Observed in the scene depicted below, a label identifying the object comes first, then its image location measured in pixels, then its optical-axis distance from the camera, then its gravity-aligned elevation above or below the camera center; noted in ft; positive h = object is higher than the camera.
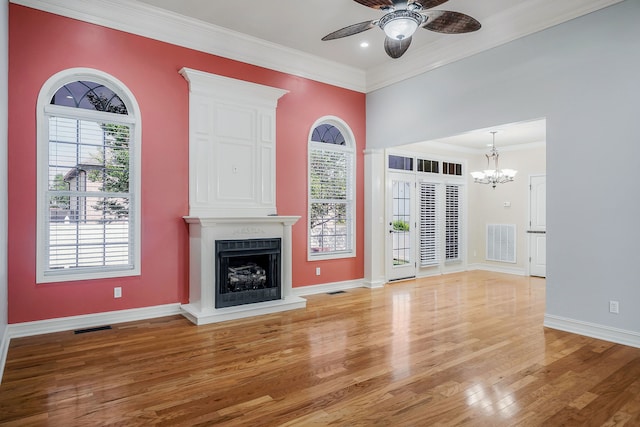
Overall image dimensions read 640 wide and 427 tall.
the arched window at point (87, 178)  13.34 +1.44
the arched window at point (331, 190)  20.16 +1.49
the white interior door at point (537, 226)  26.04 -0.61
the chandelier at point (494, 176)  25.10 +2.80
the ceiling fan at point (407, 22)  10.21 +5.63
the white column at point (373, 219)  21.63 -0.10
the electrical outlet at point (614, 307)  12.41 -2.92
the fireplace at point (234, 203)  15.12 +0.64
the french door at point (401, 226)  23.56 -0.56
